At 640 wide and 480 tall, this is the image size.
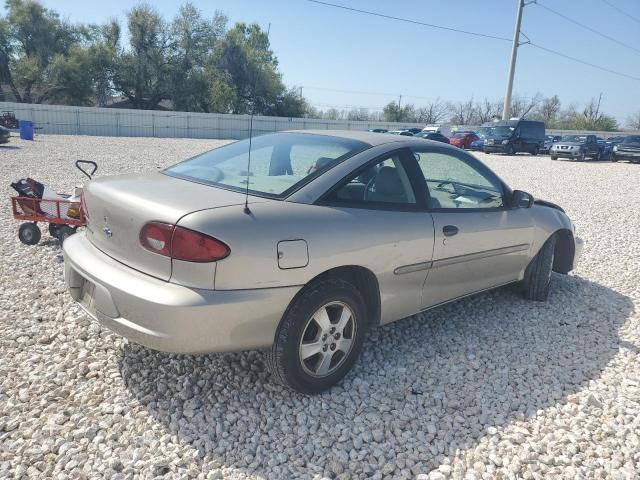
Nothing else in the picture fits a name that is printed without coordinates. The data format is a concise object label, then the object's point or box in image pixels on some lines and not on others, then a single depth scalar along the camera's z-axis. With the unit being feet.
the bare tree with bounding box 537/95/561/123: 246.47
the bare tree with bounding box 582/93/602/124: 223.10
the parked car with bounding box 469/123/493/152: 93.67
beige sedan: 7.97
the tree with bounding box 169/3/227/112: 155.02
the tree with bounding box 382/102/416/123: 218.38
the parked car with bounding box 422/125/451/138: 104.70
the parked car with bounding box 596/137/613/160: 90.07
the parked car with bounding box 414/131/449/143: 90.43
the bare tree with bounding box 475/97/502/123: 233.76
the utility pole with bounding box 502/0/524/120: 108.27
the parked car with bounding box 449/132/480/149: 98.78
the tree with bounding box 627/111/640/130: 274.57
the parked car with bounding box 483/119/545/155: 89.25
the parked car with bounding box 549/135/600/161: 85.05
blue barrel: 77.51
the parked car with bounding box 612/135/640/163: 82.94
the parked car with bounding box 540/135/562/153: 97.67
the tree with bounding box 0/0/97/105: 141.28
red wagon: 18.13
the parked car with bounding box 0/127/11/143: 62.28
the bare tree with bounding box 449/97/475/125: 241.76
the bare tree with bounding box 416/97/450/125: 226.79
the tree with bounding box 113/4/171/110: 151.02
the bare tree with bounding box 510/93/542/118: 238.89
